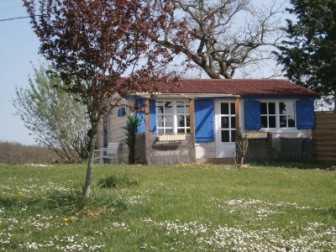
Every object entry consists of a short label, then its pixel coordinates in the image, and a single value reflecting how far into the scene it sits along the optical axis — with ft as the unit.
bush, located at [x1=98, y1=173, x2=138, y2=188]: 39.47
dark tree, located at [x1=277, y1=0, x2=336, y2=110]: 79.41
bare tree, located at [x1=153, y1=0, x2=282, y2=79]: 117.19
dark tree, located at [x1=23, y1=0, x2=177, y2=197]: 28.73
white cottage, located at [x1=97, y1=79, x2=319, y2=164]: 66.90
